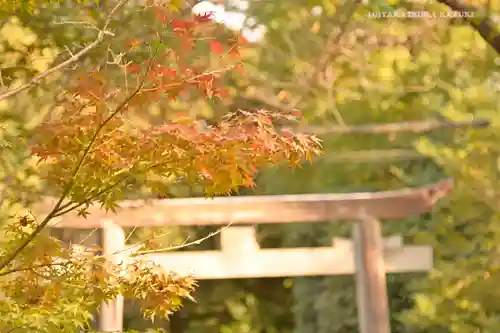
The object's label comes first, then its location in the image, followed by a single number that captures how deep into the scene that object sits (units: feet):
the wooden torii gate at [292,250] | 42.80
